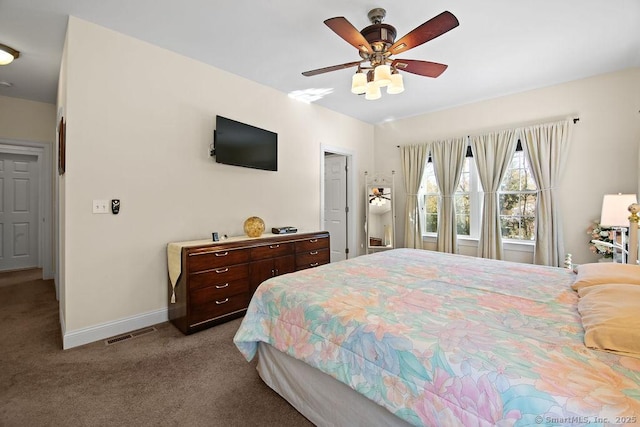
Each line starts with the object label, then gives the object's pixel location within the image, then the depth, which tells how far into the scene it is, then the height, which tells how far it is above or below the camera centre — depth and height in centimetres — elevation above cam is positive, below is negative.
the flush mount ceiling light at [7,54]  275 +154
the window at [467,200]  430 +20
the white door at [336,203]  517 +19
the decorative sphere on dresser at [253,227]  331 -16
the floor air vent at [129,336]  252 -112
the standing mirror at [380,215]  500 -3
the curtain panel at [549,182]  353 +39
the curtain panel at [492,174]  392 +55
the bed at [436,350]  84 -50
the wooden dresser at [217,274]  265 -63
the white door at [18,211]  489 +3
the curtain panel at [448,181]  434 +49
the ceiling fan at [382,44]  188 +123
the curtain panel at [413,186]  473 +46
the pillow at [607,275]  157 -35
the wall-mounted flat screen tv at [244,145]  321 +82
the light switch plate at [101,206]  254 +6
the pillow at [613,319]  98 -40
